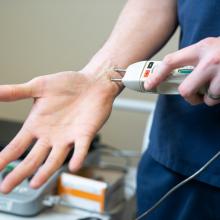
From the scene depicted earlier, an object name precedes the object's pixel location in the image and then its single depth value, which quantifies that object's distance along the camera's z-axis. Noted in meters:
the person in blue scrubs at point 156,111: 0.75
